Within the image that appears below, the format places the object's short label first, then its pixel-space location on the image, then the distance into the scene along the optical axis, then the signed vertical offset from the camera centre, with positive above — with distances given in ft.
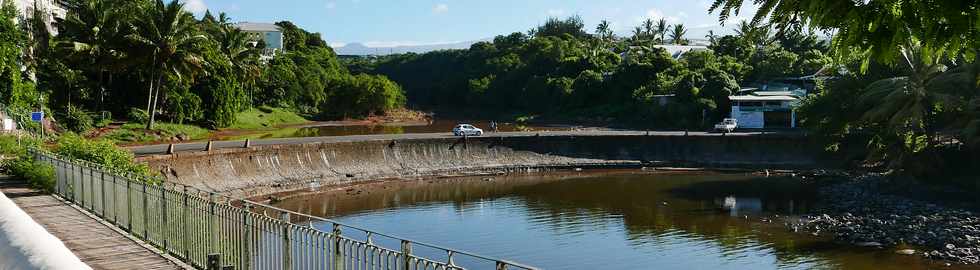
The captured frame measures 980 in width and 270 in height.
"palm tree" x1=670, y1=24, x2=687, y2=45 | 493.36 +42.61
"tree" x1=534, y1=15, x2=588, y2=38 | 579.89 +54.48
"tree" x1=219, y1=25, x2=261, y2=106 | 257.55 +16.98
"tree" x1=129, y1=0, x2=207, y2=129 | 181.47 +14.71
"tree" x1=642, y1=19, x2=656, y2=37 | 518.74 +48.09
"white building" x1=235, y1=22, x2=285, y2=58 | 431.43 +37.46
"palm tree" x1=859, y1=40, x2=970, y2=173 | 151.43 +0.99
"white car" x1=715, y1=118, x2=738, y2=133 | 224.94 -4.76
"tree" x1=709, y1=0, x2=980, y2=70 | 16.15 +1.64
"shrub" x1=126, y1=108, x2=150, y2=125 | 204.74 -1.72
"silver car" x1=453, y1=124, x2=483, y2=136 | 205.22 -5.48
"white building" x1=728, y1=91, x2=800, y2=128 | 236.84 -0.78
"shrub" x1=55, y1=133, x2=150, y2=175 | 84.33 -4.31
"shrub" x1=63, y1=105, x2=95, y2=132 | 182.19 -2.55
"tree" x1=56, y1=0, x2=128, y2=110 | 181.68 +15.43
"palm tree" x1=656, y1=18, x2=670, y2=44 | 508.94 +47.07
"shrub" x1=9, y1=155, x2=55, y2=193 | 69.97 -5.35
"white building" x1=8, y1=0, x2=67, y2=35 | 186.97 +23.19
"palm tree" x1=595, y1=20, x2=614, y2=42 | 518.37 +47.18
